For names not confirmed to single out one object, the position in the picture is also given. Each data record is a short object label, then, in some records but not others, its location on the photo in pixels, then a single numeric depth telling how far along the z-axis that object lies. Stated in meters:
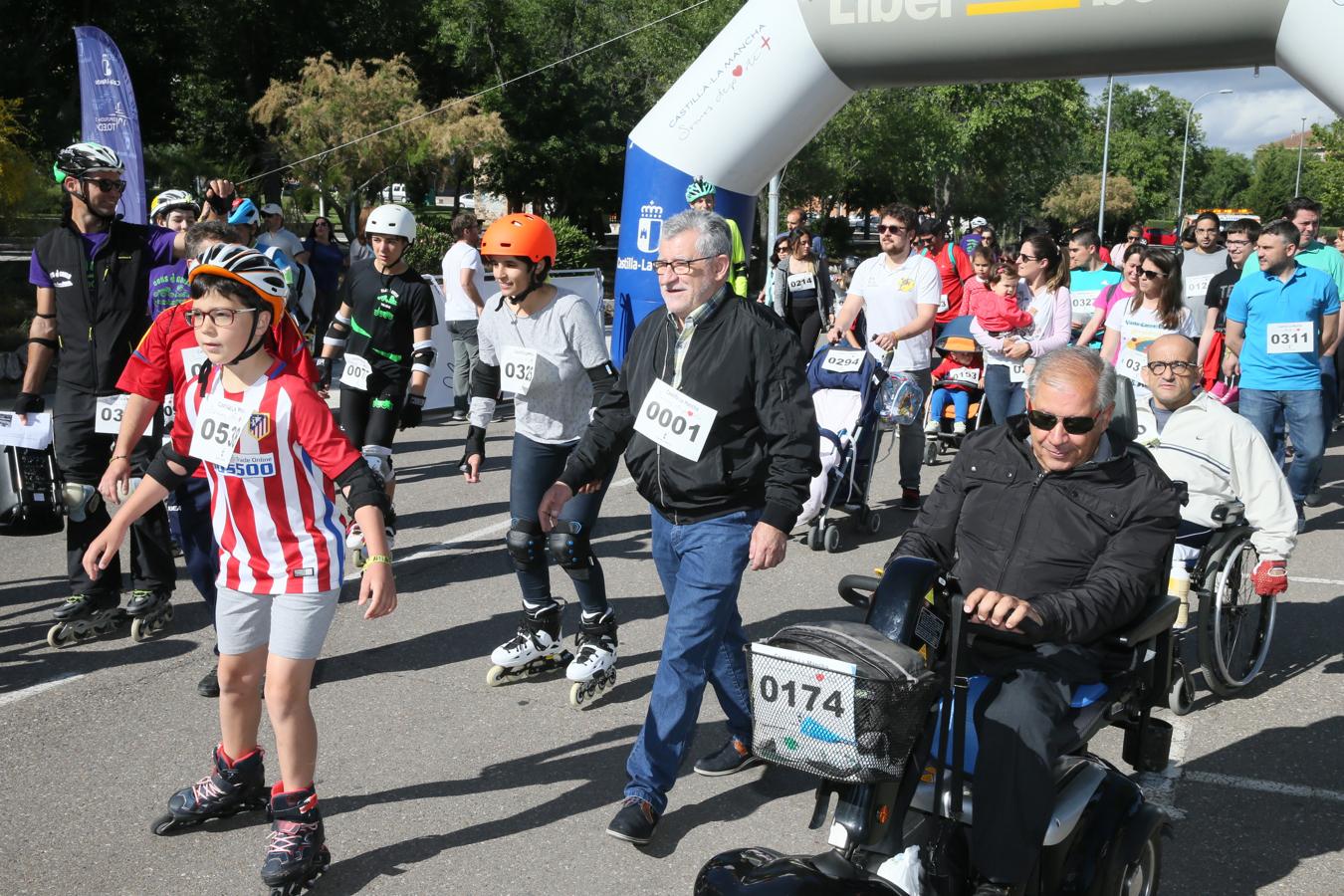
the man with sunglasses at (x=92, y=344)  5.93
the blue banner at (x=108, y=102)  12.98
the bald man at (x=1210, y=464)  5.15
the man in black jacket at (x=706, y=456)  3.94
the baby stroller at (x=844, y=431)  7.85
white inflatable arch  8.23
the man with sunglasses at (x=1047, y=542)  3.02
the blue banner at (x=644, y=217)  10.39
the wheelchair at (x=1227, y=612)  5.09
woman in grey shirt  5.19
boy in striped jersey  3.63
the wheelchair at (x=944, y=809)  2.69
